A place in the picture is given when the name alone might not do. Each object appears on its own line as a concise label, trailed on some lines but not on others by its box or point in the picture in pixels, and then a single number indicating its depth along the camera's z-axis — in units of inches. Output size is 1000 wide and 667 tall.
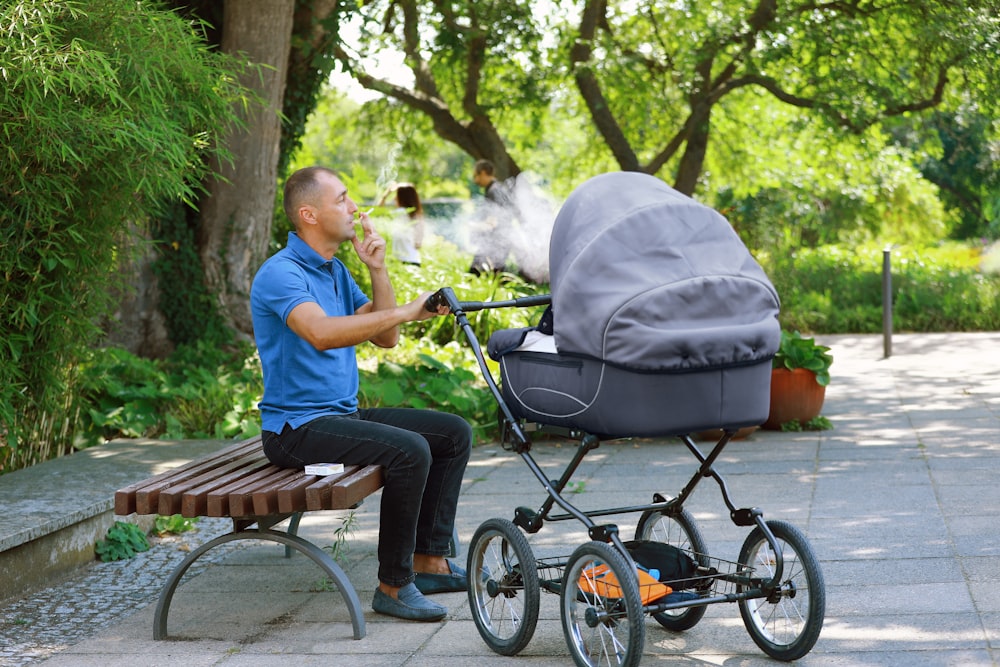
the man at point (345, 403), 171.6
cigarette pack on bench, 171.8
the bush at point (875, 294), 619.2
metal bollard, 513.0
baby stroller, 139.8
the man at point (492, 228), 523.8
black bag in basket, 156.6
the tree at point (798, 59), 507.8
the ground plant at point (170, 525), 239.1
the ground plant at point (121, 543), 221.3
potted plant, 327.0
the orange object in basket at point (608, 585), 143.3
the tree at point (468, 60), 593.3
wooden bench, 160.9
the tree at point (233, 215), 369.7
